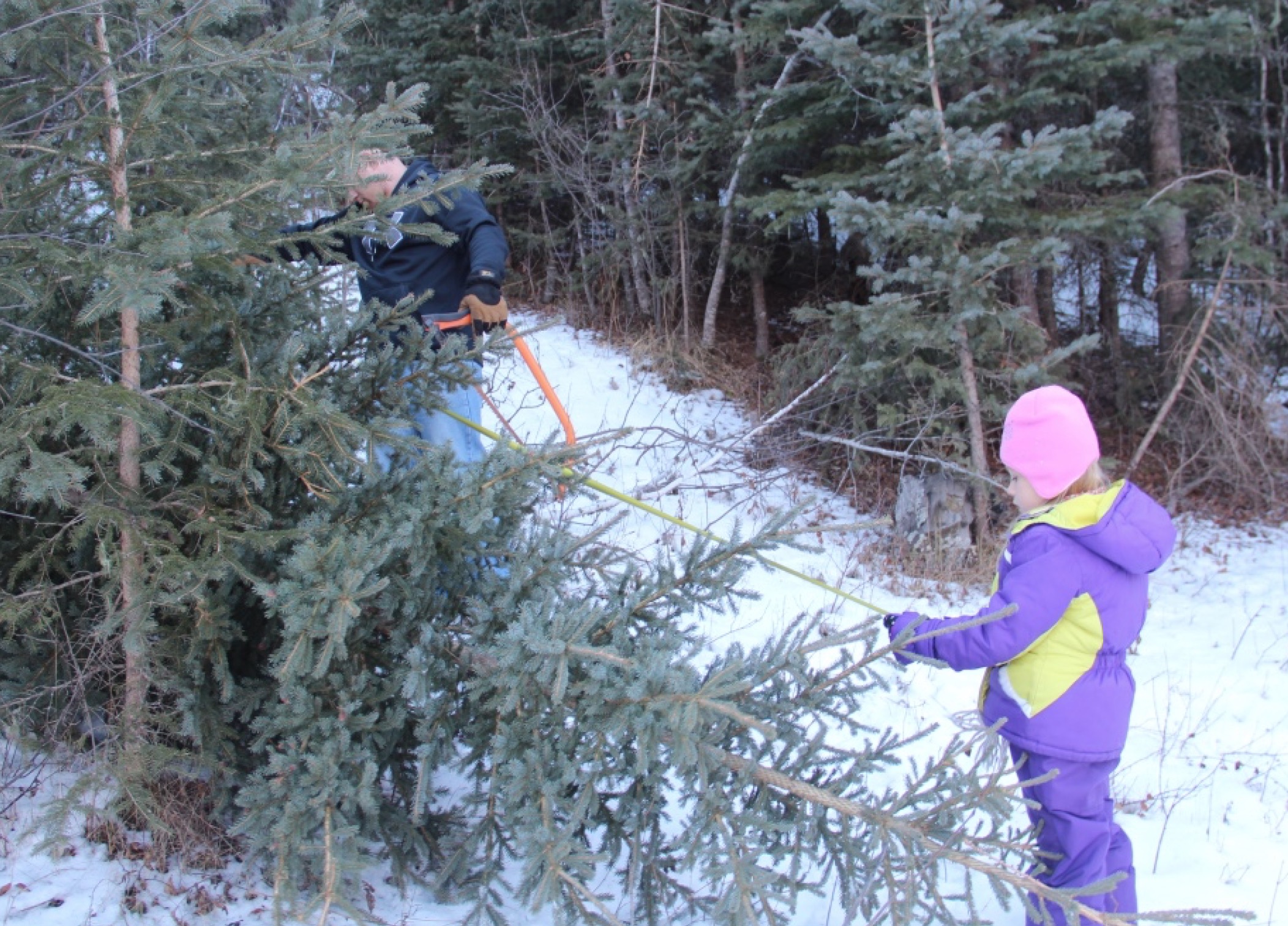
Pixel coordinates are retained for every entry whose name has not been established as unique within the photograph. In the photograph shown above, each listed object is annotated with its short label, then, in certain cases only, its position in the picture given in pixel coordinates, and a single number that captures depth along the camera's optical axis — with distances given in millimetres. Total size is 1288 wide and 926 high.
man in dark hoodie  3824
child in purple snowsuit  2512
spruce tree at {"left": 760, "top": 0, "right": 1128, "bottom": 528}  6172
